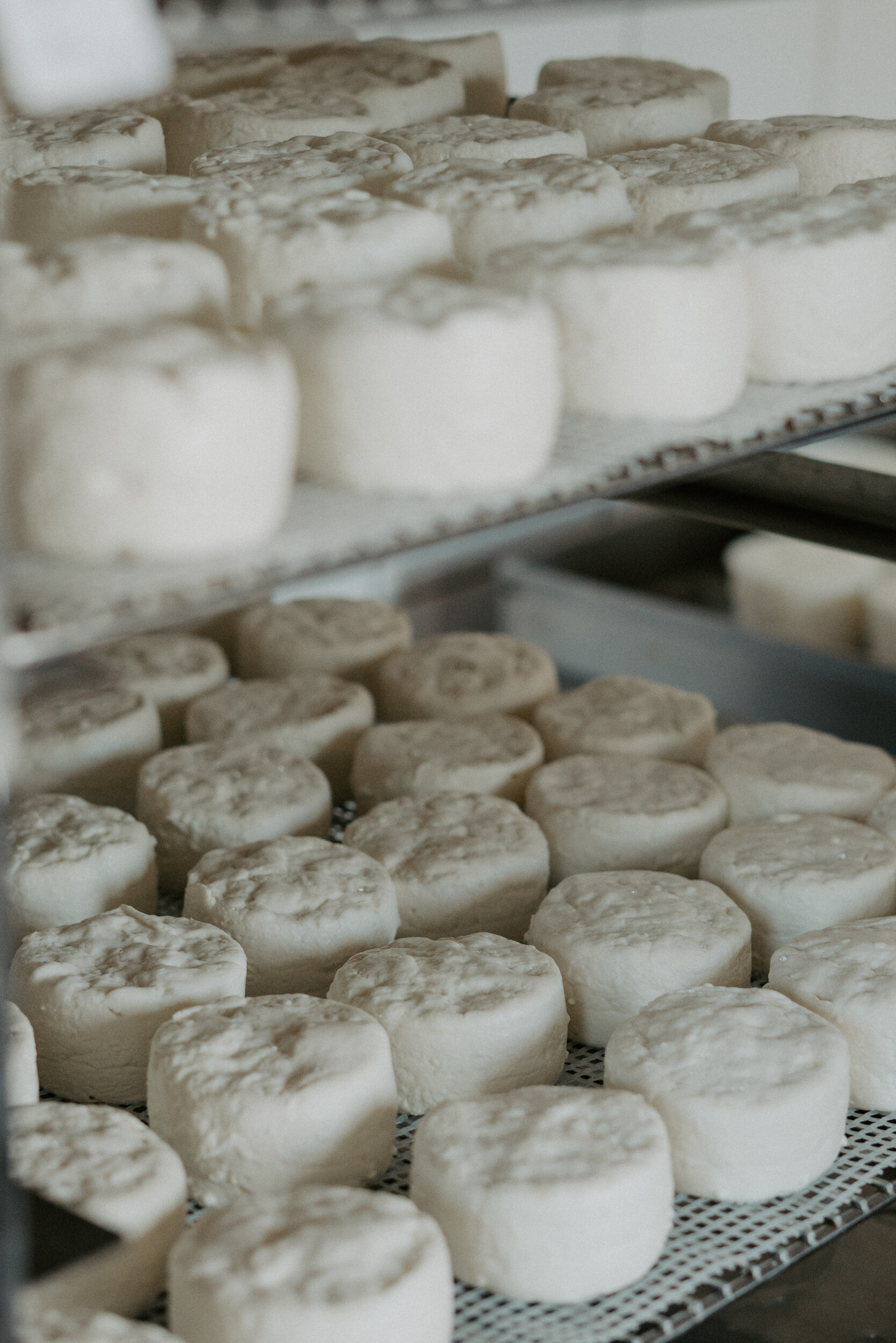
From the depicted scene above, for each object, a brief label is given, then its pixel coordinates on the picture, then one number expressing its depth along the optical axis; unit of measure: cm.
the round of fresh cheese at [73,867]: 84
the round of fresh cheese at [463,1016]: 78
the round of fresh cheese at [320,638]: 104
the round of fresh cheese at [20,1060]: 74
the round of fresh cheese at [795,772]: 92
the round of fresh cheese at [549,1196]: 72
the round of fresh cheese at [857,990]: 79
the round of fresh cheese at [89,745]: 93
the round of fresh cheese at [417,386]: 67
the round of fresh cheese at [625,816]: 89
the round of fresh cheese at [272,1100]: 74
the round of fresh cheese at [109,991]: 78
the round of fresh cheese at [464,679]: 101
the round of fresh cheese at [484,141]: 82
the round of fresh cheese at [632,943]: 81
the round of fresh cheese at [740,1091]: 75
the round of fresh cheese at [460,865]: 86
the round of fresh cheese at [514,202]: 74
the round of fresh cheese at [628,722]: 97
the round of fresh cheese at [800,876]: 85
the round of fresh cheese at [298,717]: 97
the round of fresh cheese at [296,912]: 82
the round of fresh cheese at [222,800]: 89
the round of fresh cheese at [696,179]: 79
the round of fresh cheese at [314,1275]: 68
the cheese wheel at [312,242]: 71
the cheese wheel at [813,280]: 74
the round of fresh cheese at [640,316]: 71
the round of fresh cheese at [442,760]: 93
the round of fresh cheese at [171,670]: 100
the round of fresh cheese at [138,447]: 63
